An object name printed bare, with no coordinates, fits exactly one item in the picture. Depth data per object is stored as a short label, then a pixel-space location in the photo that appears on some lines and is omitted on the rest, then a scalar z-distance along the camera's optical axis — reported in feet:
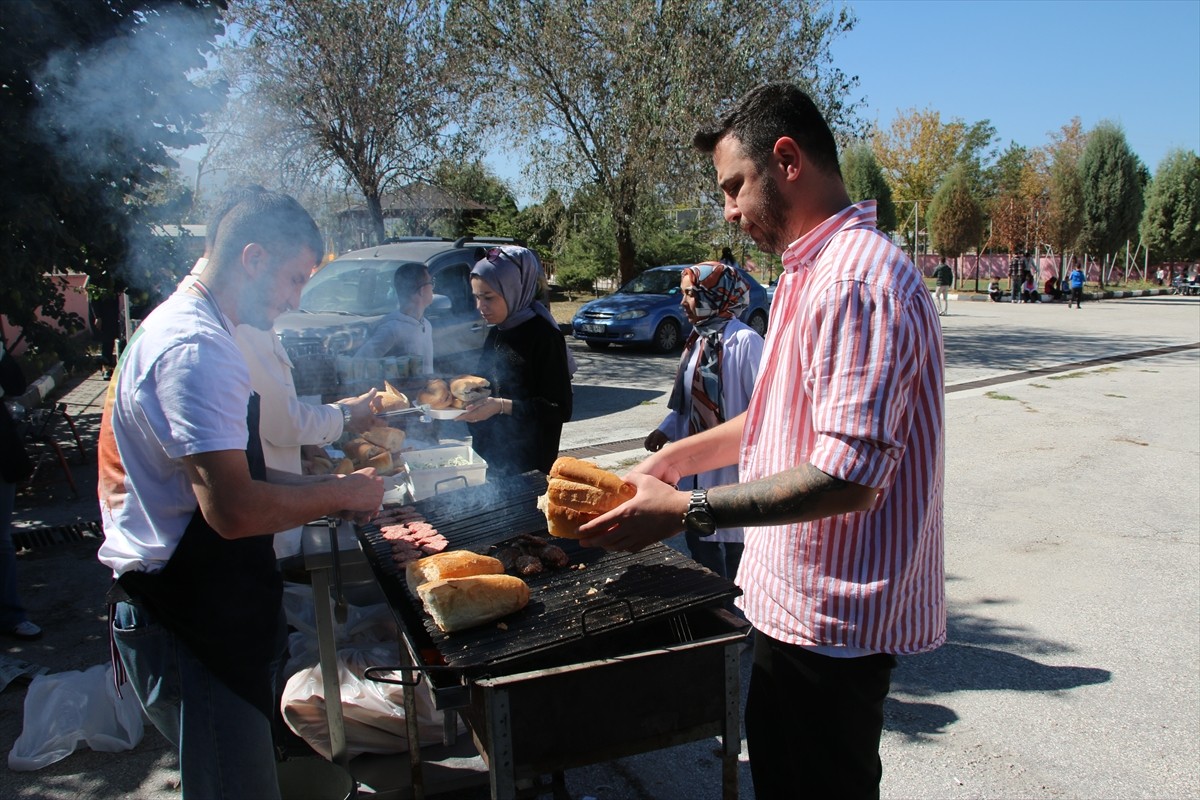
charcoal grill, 6.90
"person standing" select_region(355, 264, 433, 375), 21.75
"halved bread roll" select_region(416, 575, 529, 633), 7.33
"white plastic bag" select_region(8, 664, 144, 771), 11.05
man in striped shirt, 5.34
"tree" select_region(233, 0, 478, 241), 49.24
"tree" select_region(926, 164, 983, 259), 127.54
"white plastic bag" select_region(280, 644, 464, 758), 10.71
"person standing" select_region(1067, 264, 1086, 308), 103.45
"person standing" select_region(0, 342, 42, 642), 14.37
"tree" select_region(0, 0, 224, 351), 16.92
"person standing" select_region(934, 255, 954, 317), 91.86
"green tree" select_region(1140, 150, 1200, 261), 142.92
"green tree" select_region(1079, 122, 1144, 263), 132.36
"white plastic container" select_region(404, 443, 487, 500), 12.17
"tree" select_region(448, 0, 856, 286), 57.62
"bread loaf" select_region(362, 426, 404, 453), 13.16
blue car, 54.24
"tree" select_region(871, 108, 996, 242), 167.63
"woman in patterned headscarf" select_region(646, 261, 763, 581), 13.93
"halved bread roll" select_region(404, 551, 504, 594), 8.00
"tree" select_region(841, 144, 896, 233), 140.77
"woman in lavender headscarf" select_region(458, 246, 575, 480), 13.75
